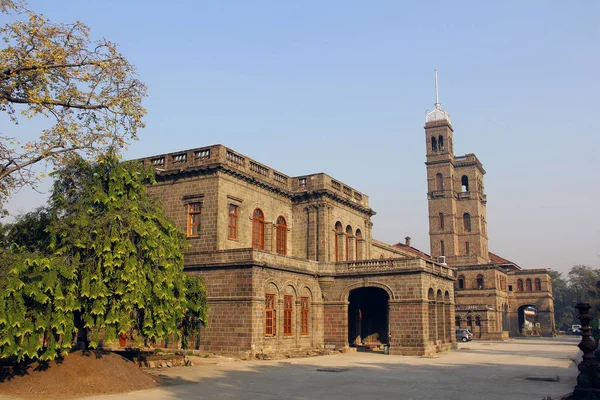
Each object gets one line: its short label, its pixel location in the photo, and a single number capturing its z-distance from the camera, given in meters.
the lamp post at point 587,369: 13.12
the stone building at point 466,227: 69.19
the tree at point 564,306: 100.94
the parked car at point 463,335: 49.28
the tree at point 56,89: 14.68
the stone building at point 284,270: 26.30
